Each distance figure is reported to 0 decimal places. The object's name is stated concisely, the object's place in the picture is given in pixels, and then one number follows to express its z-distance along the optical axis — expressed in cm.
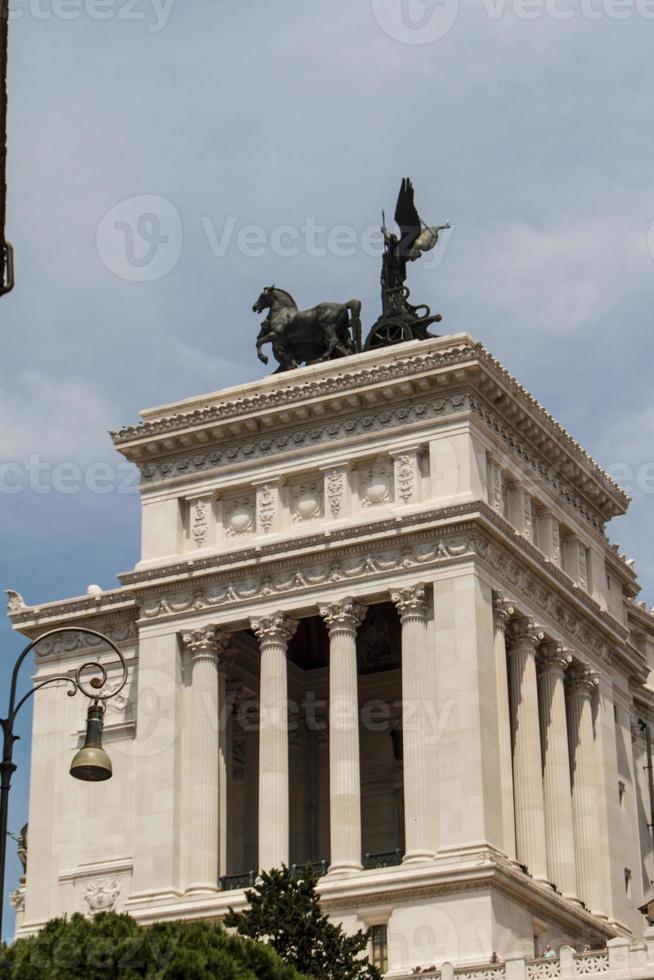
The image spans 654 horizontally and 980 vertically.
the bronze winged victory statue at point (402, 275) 7681
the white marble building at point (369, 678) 6644
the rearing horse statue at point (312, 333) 7662
